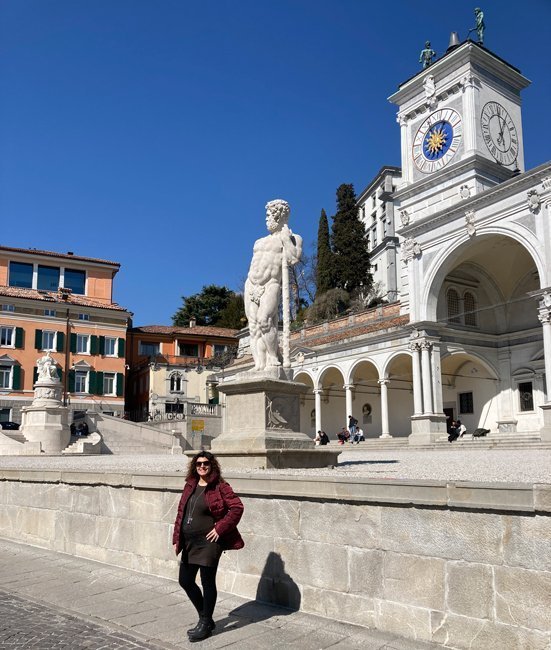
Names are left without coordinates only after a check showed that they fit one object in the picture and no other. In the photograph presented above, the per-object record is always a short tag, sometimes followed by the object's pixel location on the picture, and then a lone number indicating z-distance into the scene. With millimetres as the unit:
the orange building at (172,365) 54500
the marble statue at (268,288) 9477
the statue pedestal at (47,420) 27000
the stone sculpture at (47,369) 27828
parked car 39709
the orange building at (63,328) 49000
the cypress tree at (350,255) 54562
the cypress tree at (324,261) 55406
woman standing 4930
